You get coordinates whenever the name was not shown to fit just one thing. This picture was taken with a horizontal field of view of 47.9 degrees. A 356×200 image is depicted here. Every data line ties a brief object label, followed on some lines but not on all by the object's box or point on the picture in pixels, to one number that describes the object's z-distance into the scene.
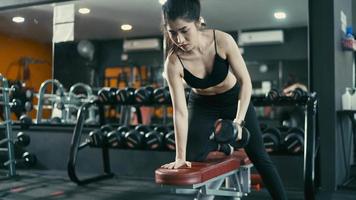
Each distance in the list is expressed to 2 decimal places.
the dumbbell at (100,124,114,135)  3.22
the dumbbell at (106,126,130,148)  3.14
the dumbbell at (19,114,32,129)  3.89
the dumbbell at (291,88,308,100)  2.70
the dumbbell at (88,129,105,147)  3.16
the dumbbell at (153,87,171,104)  3.09
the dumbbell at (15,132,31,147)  3.75
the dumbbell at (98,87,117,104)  3.24
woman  1.41
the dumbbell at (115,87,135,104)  3.19
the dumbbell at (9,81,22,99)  3.71
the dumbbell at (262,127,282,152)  2.72
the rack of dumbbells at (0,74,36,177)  3.61
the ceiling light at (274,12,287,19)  3.74
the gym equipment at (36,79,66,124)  4.16
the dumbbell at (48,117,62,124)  4.18
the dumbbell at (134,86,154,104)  3.15
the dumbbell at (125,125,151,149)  3.07
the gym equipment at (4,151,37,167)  3.80
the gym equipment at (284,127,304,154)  2.70
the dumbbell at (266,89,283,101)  2.80
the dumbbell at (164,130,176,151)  2.98
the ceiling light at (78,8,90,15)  4.44
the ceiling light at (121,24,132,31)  4.80
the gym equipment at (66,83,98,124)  4.28
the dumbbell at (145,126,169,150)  3.04
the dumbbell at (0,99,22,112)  3.66
